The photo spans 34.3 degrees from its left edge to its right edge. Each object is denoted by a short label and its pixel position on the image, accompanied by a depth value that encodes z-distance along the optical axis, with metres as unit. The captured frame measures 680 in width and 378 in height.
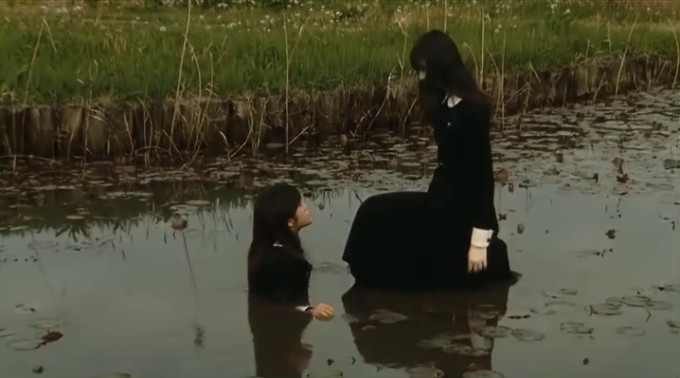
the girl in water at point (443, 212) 5.52
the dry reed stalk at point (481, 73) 11.35
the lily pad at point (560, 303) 5.68
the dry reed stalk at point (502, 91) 11.50
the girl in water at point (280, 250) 5.68
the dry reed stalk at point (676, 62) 14.32
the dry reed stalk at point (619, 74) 13.64
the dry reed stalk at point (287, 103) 9.96
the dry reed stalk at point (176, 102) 9.47
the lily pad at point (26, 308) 5.57
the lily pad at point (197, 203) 8.05
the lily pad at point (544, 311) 5.57
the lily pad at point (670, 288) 5.89
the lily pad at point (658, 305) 5.59
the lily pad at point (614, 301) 5.66
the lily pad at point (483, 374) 4.67
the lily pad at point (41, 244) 6.83
